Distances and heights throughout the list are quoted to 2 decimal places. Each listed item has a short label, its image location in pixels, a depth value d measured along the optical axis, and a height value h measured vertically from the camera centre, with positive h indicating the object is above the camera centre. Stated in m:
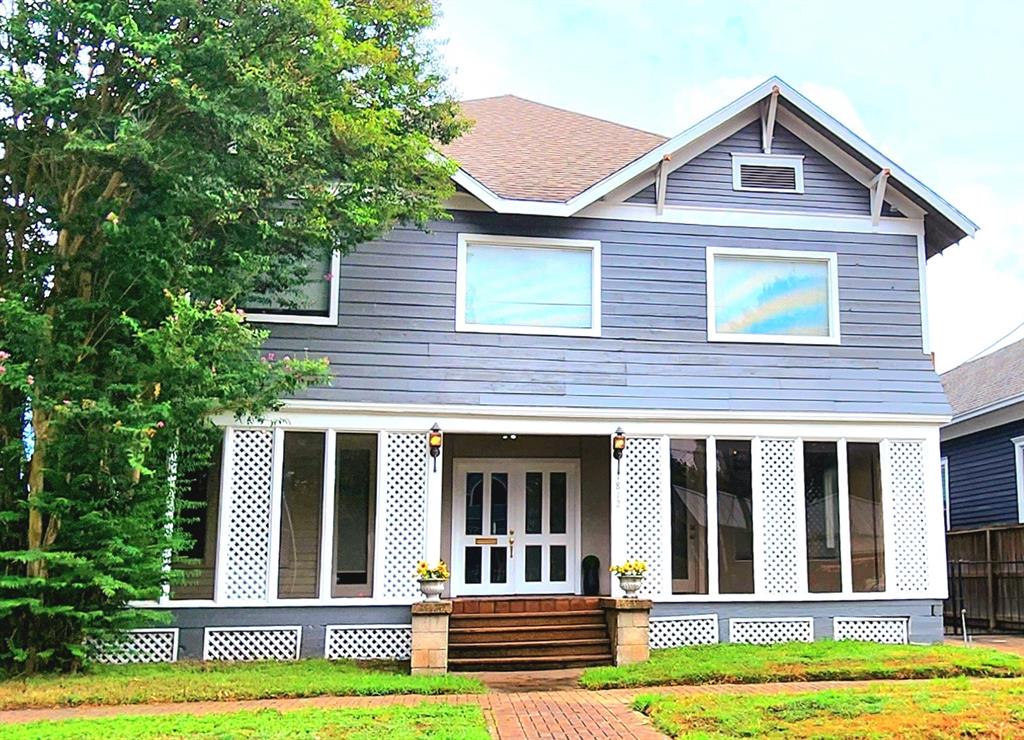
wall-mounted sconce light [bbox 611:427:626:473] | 11.86 +0.94
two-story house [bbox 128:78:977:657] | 11.35 +1.56
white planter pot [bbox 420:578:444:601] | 10.42 -0.74
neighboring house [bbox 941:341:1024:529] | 17.36 +1.39
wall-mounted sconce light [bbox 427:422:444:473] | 11.47 +0.92
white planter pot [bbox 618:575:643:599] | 10.86 -0.70
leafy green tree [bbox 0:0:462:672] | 9.02 +2.85
